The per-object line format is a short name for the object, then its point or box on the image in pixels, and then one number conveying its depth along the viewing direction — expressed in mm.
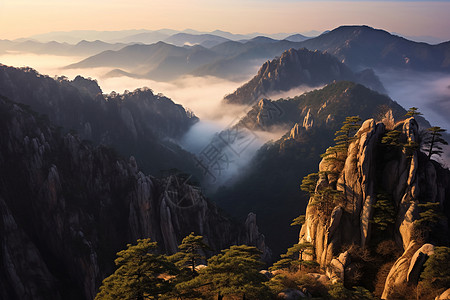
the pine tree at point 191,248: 40312
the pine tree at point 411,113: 46119
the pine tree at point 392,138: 42169
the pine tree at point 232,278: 29891
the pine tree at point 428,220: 37375
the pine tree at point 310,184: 50562
